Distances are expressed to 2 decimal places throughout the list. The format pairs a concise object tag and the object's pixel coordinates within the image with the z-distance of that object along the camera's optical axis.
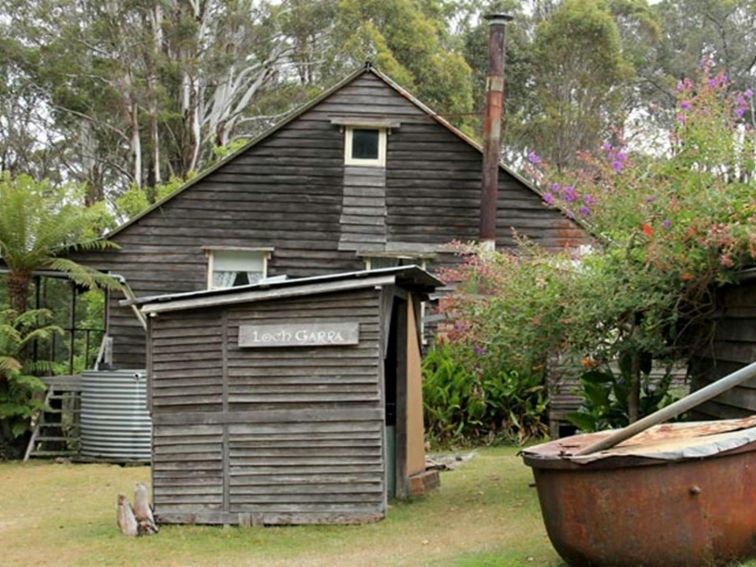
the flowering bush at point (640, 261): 10.20
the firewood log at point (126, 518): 10.47
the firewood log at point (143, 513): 10.51
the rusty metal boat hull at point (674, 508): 6.89
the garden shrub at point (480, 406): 18.06
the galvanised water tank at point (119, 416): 16.81
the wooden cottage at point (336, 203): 20.89
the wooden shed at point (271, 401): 10.83
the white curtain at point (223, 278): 21.08
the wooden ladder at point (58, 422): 17.81
